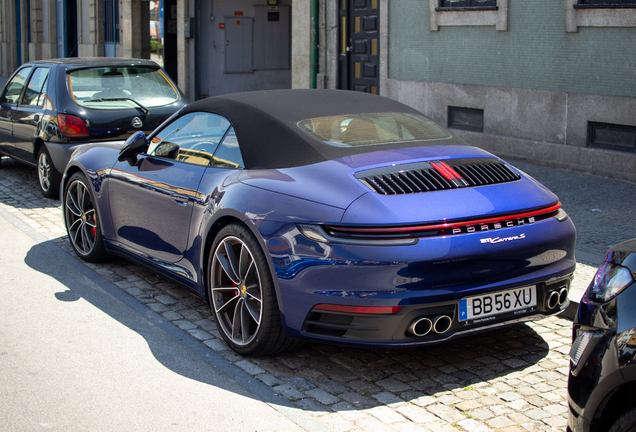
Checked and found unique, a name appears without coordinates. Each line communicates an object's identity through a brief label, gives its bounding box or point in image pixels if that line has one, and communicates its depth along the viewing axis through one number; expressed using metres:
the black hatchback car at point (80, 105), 9.07
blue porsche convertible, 3.82
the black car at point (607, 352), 2.57
